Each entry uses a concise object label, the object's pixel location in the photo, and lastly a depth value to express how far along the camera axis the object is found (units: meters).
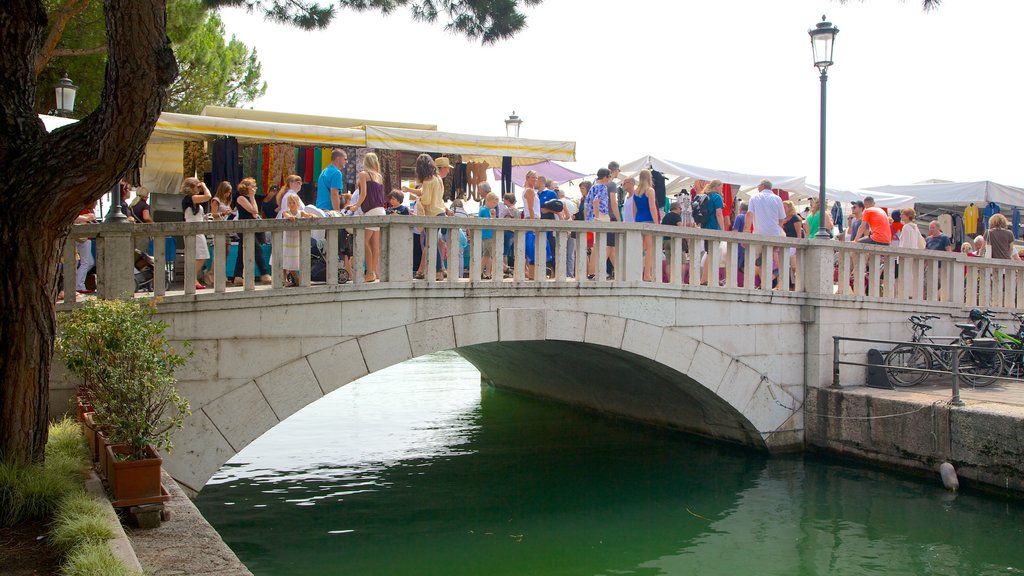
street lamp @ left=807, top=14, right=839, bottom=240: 11.45
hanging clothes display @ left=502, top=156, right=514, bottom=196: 13.23
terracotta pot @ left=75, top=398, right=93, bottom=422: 6.84
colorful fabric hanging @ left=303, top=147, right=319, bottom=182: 12.05
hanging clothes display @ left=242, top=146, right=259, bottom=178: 11.80
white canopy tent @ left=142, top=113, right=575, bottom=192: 10.67
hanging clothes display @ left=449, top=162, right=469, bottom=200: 13.59
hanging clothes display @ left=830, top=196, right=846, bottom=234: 16.77
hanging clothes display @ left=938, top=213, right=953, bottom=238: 18.70
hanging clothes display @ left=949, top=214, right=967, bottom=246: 18.89
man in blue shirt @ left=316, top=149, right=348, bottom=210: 10.15
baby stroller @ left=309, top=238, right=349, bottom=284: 9.71
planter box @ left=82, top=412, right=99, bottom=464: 6.19
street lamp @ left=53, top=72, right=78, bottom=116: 12.09
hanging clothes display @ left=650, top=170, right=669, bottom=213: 13.17
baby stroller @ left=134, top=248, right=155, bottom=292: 8.67
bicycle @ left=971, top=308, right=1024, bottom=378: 11.88
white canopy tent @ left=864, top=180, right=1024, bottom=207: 16.39
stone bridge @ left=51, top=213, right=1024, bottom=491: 8.10
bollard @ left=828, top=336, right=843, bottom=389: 11.93
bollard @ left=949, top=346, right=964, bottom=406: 10.13
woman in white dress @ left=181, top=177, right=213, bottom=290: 9.56
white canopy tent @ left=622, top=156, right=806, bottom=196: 14.48
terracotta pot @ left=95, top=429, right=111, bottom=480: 5.73
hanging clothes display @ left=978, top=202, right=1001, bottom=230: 17.83
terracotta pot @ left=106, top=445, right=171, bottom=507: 5.26
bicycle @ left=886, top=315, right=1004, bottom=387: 11.77
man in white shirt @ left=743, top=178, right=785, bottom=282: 12.23
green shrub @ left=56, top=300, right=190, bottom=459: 5.53
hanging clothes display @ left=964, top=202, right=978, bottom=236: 17.97
